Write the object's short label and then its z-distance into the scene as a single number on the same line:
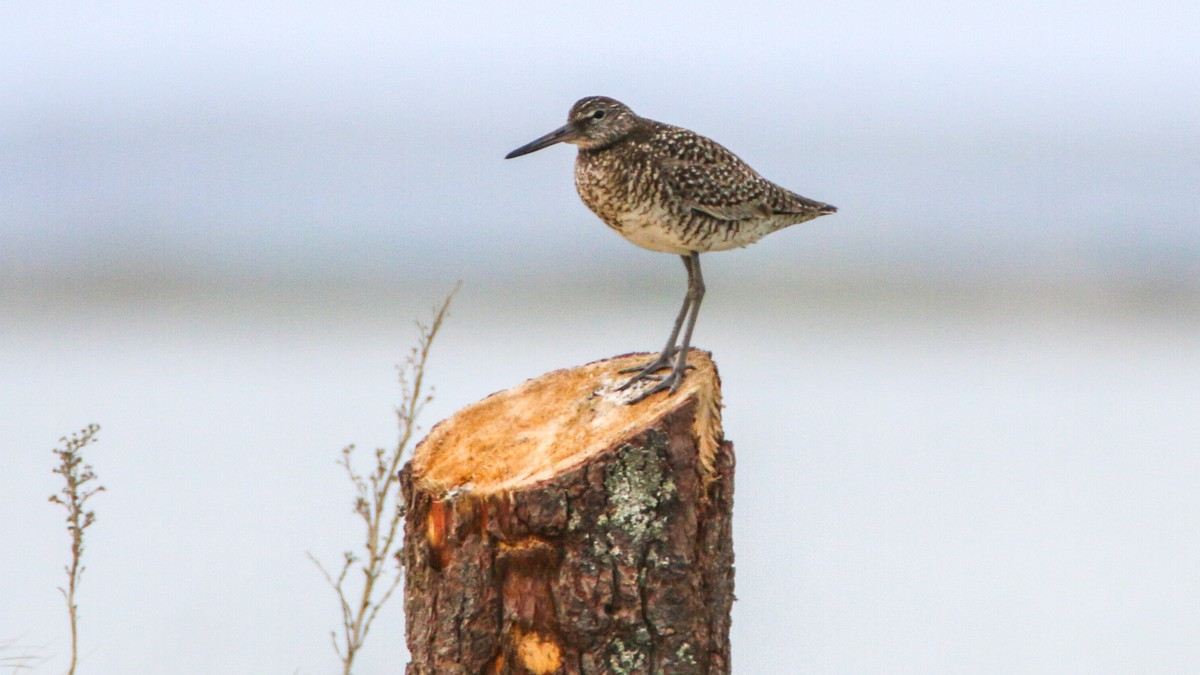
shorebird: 10.73
